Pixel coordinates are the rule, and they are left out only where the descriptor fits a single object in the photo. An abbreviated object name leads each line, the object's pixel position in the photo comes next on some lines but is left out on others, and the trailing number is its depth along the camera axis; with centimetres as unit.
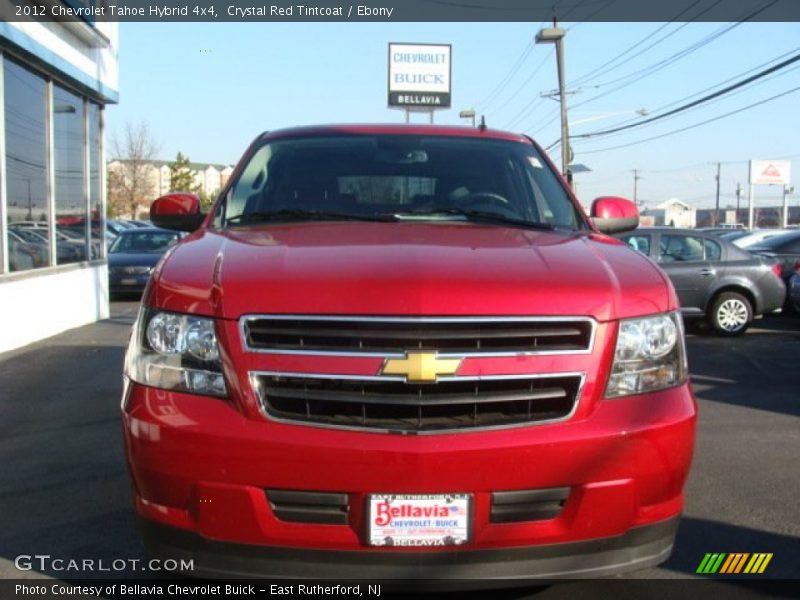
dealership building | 982
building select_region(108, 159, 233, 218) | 5594
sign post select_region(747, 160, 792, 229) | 6266
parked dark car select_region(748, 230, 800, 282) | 1488
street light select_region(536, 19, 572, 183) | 2652
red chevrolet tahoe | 268
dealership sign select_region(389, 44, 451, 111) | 3556
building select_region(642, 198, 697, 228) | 10438
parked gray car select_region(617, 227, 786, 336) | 1238
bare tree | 5116
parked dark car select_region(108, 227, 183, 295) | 1725
